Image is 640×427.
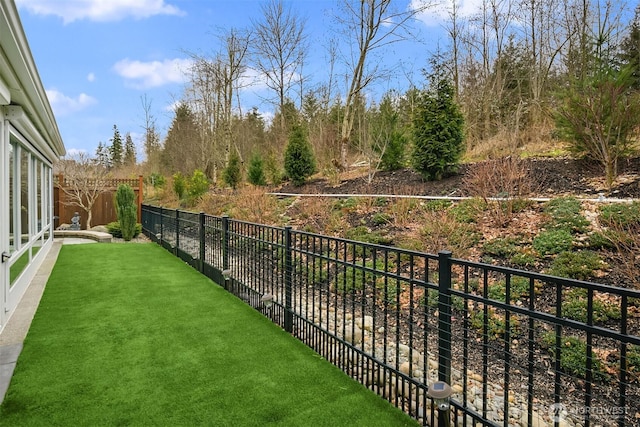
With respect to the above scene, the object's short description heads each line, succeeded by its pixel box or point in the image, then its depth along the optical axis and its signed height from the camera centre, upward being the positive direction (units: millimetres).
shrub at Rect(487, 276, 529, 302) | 4465 -987
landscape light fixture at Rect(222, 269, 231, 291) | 5199 -977
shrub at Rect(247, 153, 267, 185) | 16250 +1391
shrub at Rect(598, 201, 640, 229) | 5055 -121
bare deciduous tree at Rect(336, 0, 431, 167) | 14008 +6401
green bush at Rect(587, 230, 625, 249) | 4754 -431
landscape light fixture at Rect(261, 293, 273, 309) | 4121 -1015
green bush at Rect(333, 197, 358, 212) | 9336 +15
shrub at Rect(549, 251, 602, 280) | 4486 -705
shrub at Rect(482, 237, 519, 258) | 5468 -608
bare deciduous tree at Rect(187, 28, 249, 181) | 20375 +6528
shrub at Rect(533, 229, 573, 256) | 5145 -495
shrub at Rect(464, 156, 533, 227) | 6503 +343
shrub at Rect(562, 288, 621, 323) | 3758 -1020
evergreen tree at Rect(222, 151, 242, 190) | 17969 +1422
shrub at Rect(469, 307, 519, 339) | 3826 -1220
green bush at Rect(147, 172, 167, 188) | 23120 +1523
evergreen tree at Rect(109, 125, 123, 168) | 43438 +6661
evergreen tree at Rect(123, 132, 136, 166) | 33750 +4825
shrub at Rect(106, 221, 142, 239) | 12115 -843
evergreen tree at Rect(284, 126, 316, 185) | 14727 +1691
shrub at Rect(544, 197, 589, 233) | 5531 -144
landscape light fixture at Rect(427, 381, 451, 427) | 2045 -1033
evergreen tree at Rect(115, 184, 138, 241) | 11516 -184
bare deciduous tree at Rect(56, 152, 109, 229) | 13977 +635
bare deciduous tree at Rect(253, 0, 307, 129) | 18219 +7578
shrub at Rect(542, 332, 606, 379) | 3281 -1329
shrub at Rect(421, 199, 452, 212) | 7566 -2
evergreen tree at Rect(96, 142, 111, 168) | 41034 +5910
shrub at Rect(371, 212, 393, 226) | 7884 -290
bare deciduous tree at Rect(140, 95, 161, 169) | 28409 +5084
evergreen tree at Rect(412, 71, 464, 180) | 9555 +1819
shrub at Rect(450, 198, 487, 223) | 6855 -90
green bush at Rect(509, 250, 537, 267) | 5086 -714
